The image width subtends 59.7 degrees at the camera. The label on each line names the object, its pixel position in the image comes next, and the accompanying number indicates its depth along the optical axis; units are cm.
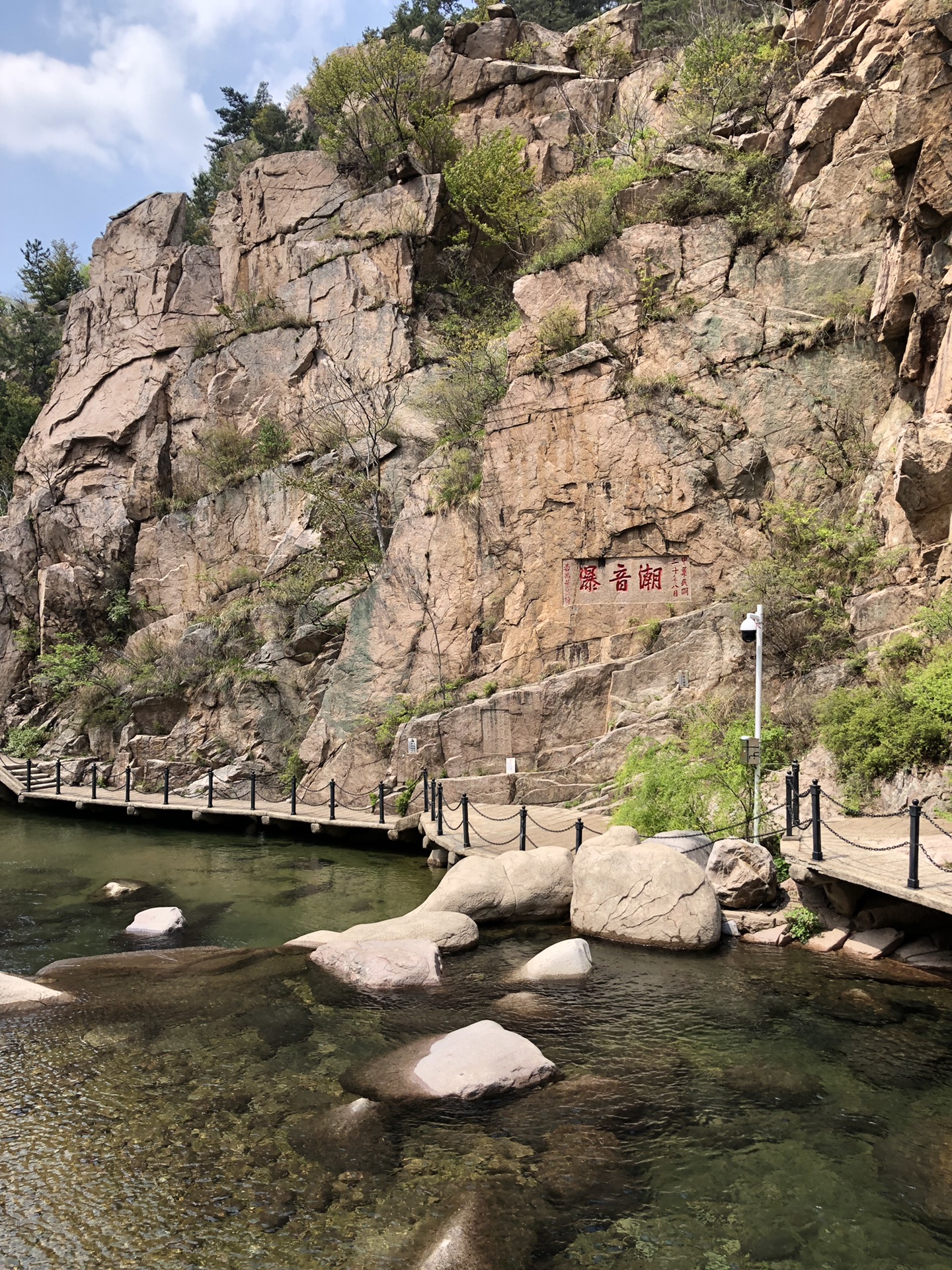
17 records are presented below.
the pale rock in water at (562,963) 1096
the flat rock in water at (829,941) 1136
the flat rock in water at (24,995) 1023
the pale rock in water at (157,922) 1371
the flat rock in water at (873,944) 1109
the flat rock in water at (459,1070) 795
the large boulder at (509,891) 1324
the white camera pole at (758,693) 1365
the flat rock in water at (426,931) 1206
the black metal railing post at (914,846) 980
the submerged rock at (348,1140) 686
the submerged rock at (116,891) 1595
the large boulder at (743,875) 1241
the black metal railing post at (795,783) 1327
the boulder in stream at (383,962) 1088
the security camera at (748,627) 1341
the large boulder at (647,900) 1166
